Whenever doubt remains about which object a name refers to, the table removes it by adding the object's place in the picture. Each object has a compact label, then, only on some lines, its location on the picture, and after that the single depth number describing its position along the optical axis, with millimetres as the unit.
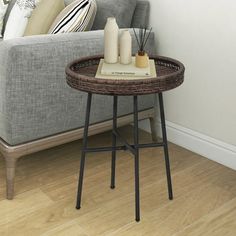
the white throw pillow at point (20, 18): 3230
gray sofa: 2723
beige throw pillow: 3115
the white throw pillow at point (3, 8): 3558
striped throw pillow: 2982
